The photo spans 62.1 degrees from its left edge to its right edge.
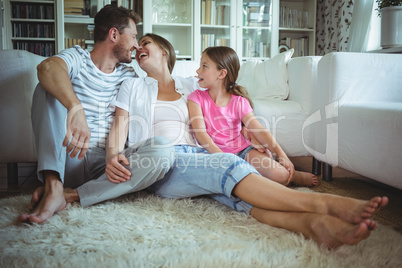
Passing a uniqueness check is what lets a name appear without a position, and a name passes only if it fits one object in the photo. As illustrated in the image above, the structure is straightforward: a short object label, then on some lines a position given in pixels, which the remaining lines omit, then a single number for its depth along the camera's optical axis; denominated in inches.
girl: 52.2
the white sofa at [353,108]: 49.1
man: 42.2
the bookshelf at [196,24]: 141.1
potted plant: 100.8
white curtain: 120.0
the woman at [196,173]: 31.4
